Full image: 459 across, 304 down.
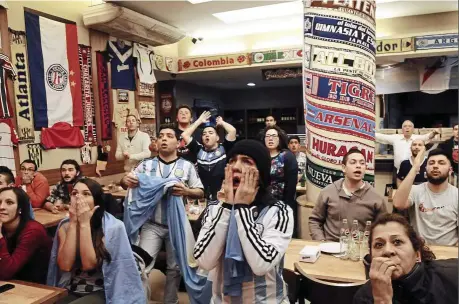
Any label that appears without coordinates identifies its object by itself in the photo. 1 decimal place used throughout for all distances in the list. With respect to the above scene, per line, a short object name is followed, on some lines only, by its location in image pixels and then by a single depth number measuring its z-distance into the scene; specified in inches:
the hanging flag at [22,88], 179.4
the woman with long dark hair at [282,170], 148.7
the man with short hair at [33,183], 161.3
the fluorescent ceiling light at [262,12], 235.0
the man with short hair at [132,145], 218.4
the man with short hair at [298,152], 224.1
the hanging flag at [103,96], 228.2
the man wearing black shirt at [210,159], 160.1
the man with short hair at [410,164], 145.6
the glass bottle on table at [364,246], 89.4
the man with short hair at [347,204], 109.1
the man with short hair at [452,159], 113.4
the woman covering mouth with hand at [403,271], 55.1
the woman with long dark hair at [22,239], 87.8
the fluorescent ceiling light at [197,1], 212.9
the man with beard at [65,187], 157.8
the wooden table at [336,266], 79.4
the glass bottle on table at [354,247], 89.0
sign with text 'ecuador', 239.5
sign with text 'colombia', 280.1
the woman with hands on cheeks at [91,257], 83.4
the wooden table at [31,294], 71.9
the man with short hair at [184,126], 165.5
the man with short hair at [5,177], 139.9
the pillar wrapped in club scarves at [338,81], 136.2
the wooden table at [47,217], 134.6
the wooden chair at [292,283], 76.5
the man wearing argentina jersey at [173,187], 116.1
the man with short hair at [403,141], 218.1
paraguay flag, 189.0
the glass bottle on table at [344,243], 90.7
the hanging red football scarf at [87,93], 217.6
